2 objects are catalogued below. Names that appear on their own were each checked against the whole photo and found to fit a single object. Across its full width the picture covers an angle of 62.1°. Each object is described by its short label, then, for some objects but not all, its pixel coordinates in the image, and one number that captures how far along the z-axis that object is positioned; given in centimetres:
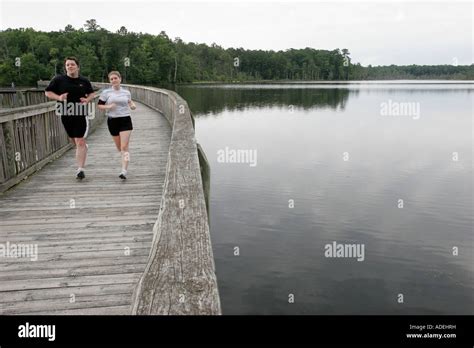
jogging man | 618
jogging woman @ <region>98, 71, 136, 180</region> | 652
